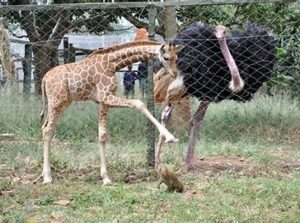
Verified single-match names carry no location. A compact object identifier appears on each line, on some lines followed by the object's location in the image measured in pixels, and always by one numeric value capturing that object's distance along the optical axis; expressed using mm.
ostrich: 9978
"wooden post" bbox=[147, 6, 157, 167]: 9972
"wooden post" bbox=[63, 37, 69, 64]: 15513
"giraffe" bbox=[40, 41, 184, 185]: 9147
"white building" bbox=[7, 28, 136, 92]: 19956
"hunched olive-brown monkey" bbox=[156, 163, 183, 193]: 8078
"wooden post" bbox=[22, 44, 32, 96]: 15597
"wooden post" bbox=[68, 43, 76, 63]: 15066
